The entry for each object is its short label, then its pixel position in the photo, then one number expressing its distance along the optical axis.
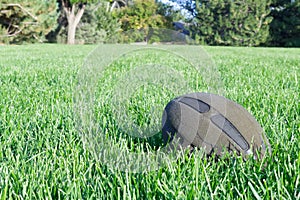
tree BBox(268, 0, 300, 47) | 25.77
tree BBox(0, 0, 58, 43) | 17.11
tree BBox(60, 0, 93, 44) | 23.73
